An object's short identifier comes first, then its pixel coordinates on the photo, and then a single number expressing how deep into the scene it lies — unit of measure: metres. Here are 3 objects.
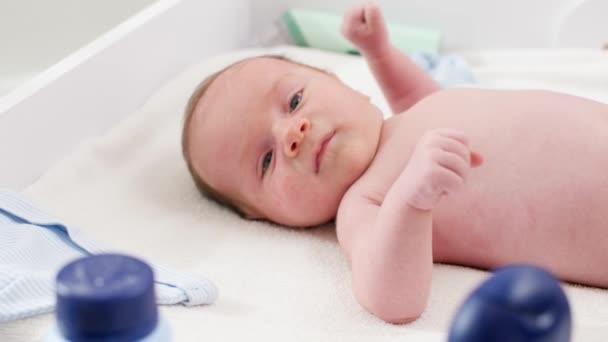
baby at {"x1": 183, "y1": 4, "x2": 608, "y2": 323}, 0.68
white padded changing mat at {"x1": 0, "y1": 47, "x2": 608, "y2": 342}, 0.68
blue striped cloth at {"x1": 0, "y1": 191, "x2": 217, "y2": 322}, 0.65
